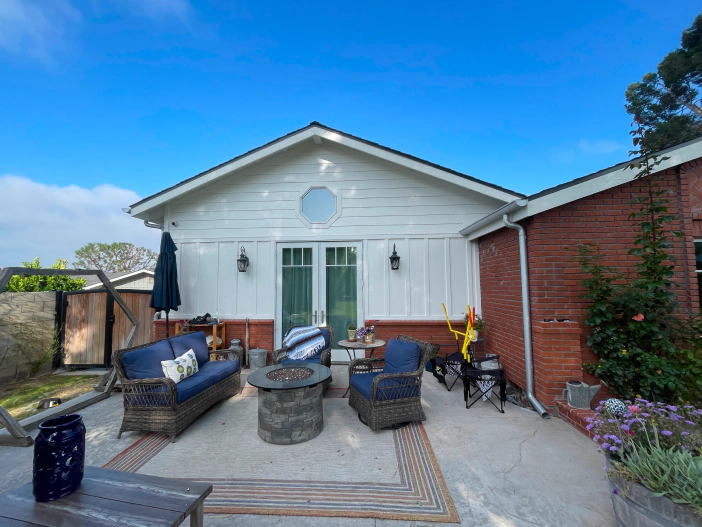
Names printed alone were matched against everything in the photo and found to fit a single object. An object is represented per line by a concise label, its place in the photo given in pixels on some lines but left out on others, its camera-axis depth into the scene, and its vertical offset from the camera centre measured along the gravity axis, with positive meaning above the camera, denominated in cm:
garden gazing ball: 254 -113
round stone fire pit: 300 -130
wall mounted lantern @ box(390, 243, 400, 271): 580 +43
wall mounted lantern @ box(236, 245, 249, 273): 593 +45
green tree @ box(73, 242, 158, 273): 2972 +308
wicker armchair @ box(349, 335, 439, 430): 321 -131
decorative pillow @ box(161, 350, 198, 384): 353 -103
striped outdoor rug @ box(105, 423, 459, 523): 207 -162
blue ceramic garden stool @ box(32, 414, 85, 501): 143 -87
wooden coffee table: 134 -108
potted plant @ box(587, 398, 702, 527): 154 -107
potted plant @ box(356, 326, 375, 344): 471 -83
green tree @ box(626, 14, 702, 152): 1148 +806
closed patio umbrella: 534 +9
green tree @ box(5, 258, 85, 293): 605 +6
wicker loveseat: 313 -121
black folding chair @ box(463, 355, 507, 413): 372 -131
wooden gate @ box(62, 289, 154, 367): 624 -91
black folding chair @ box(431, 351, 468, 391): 442 -132
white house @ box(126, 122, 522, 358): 582 +102
